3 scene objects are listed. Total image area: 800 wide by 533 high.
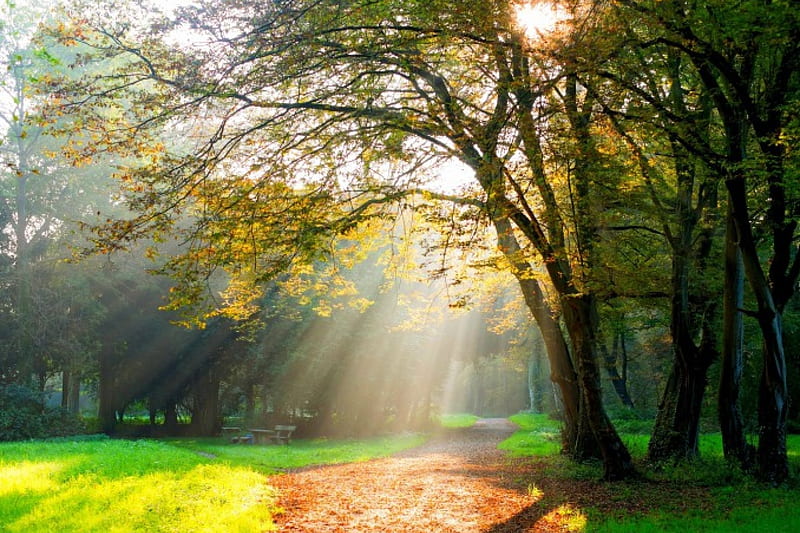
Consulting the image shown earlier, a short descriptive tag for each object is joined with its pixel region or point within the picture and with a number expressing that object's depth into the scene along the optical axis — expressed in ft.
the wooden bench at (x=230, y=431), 95.89
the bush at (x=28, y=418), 74.28
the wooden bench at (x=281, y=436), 84.26
